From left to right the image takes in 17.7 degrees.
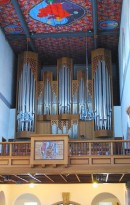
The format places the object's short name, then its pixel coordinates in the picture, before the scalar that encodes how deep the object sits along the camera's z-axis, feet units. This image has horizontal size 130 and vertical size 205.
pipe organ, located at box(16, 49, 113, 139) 64.23
